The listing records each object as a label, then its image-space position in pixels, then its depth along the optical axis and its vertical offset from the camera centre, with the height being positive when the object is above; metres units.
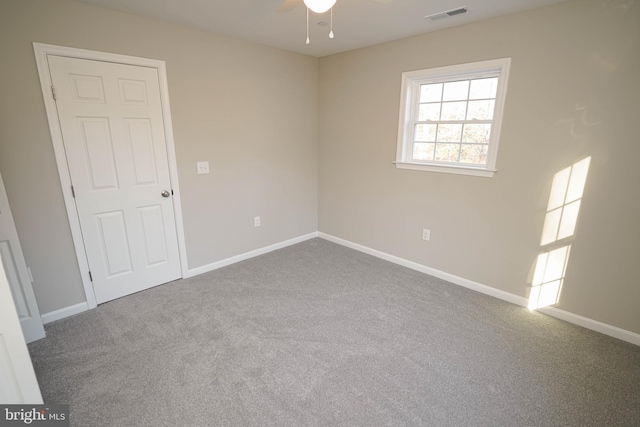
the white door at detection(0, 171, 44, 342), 2.04 -0.89
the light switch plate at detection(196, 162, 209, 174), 3.07 -0.16
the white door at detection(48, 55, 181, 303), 2.34 -0.15
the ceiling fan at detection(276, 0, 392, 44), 1.47 +0.74
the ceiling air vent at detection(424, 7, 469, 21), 2.32 +1.12
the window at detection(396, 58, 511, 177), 2.63 +0.36
